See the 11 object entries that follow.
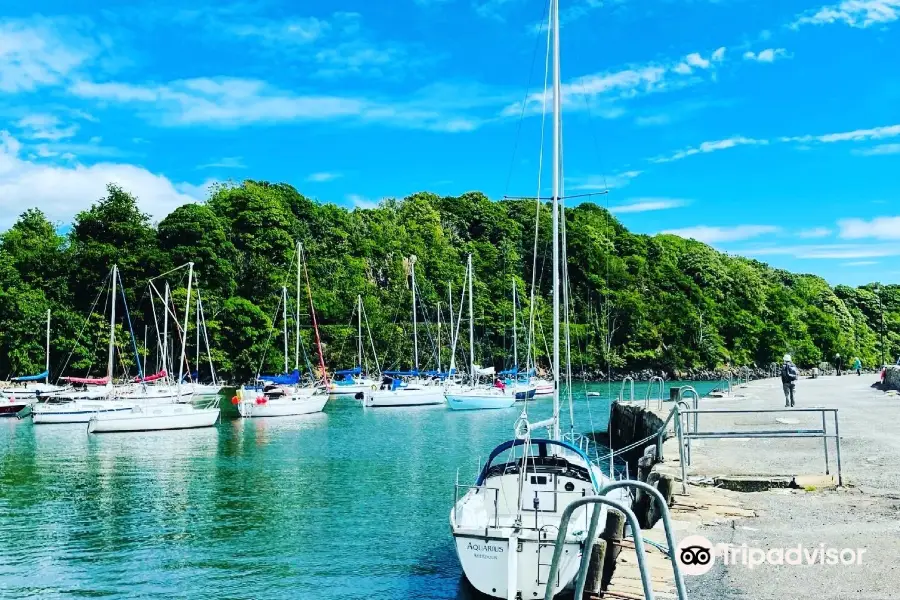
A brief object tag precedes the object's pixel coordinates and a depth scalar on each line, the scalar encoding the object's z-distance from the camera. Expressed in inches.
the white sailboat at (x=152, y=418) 1679.4
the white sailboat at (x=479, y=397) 2203.5
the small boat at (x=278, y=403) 1991.9
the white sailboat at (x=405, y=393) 2316.7
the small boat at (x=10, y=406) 2047.2
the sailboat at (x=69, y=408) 1823.3
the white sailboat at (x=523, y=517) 494.3
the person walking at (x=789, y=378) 1111.6
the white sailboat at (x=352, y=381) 2817.4
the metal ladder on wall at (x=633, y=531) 204.8
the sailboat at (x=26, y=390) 2095.2
